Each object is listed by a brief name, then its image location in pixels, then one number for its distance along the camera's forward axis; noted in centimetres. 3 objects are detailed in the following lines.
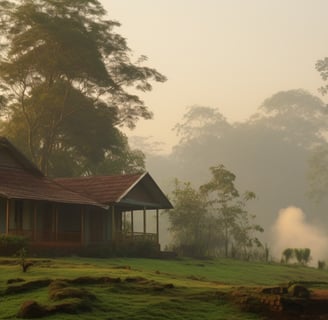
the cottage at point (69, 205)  3497
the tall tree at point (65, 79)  5388
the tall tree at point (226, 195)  5625
